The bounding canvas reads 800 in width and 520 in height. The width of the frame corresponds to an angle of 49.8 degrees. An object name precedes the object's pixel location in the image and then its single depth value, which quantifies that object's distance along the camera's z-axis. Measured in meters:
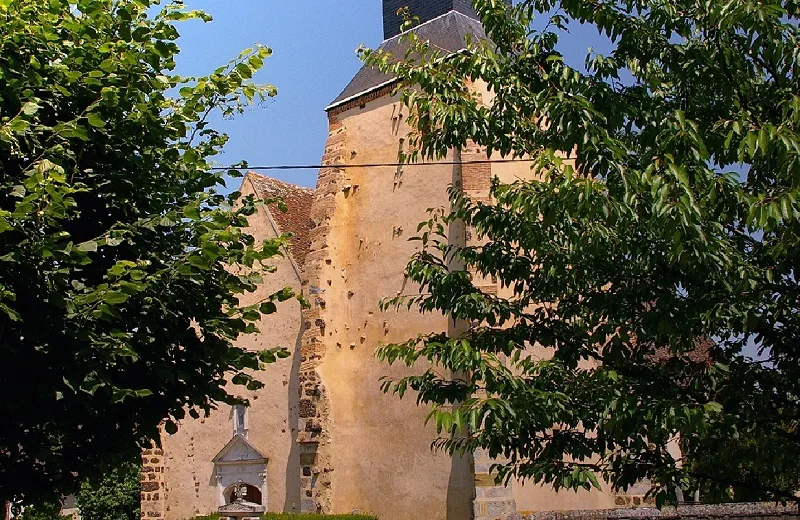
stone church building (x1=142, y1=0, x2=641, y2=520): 14.87
